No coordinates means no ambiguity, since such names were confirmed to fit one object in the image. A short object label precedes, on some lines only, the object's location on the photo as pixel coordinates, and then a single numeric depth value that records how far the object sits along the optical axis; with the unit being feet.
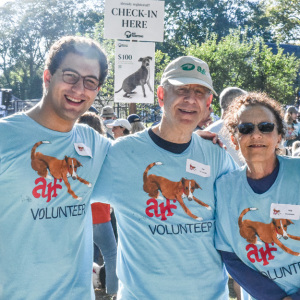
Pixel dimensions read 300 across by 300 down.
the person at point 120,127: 21.11
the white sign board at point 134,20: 17.57
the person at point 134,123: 23.30
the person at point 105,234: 14.65
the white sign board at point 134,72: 17.43
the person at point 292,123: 27.02
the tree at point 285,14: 103.76
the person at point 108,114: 28.63
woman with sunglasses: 7.04
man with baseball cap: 7.19
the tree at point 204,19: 137.49
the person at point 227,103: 14.42
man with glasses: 6.49
